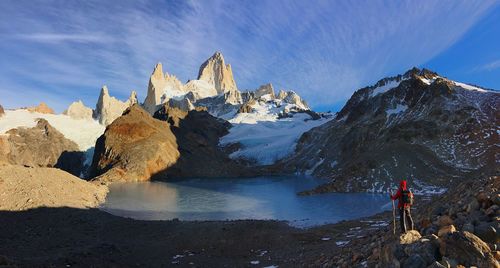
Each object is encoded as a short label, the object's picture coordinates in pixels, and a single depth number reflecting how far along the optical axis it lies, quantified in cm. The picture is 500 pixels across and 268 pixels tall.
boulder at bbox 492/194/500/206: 1106
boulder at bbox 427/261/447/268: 861
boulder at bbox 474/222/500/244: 948
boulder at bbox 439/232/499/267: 877
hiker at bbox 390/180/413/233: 1449
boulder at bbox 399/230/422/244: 1079
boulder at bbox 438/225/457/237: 996
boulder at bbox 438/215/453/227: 1174
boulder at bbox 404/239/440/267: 952
